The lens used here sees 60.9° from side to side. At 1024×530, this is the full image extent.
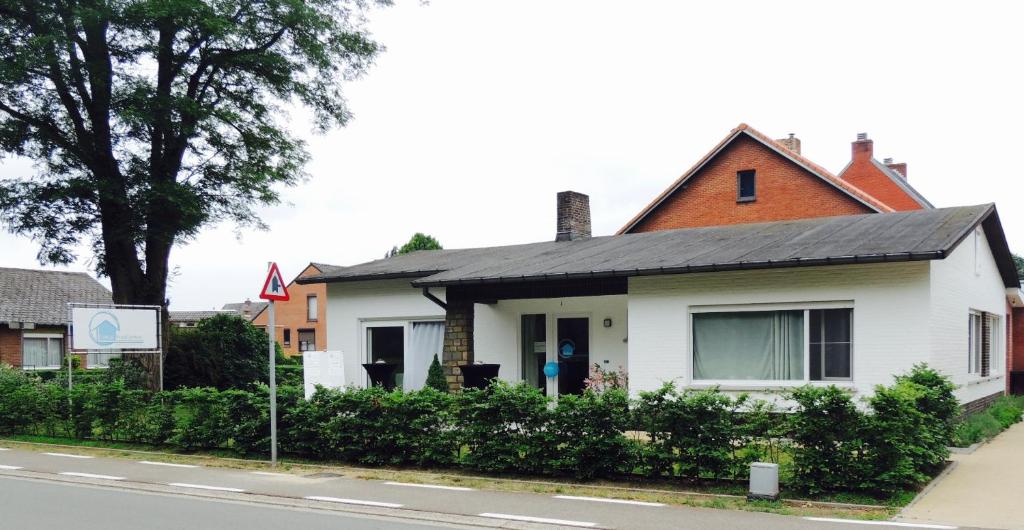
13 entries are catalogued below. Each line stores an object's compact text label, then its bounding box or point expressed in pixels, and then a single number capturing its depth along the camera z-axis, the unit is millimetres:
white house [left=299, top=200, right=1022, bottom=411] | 12742
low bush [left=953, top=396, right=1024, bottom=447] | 12930
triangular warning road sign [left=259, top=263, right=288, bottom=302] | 11684
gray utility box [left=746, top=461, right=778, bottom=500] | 8828
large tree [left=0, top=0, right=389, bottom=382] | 18891
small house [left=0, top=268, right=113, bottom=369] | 32750
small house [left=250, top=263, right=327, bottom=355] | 56906
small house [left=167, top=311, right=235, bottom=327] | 66062
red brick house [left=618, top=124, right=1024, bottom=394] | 28734
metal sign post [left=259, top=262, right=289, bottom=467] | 11672
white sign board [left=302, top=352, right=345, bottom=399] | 18812
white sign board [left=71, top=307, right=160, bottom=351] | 16359
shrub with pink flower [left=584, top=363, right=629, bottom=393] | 15883
